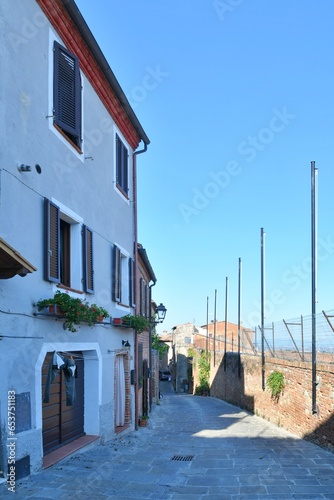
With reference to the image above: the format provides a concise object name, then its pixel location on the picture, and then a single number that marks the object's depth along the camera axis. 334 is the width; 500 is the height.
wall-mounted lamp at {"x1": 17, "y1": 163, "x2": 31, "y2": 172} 7.35
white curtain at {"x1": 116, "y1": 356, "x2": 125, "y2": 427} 12.36
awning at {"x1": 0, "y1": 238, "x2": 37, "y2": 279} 5.83
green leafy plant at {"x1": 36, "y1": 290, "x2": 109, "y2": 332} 7.82
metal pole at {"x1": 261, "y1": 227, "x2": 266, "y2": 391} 17.61
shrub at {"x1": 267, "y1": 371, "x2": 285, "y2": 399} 14.59
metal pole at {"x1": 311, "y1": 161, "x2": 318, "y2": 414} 11.50
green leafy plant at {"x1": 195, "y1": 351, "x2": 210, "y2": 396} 36.36
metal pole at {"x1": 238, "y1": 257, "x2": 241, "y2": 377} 24.25
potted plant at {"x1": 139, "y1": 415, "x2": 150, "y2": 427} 14.67
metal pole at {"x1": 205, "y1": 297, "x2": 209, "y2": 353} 43.68
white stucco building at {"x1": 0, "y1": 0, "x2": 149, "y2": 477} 7.00
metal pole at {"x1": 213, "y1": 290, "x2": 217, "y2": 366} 32.52
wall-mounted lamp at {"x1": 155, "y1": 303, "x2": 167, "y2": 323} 17.22
